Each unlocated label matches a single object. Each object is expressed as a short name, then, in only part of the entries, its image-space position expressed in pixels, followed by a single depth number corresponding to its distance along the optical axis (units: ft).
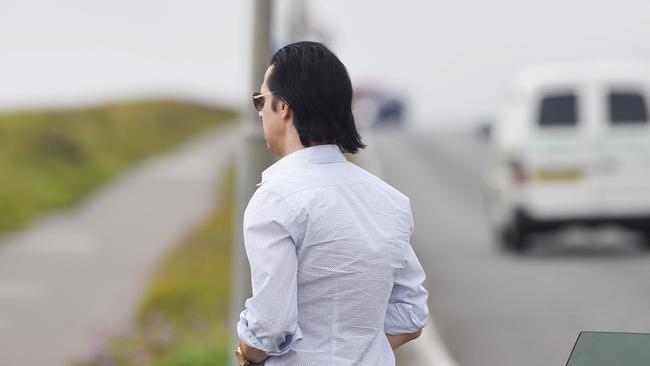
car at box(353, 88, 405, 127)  300.81
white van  99.66
